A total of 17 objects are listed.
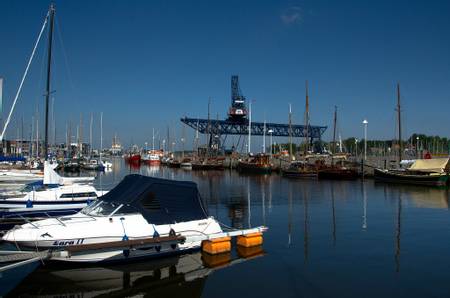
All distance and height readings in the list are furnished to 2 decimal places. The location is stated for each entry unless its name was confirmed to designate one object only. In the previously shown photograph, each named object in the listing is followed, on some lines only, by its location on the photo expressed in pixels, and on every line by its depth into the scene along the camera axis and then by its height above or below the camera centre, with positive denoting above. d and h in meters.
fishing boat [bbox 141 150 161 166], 116.73 -1.81
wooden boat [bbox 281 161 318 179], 58.50 -2.53
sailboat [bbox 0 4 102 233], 18.81 -2.45
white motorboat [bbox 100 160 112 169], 84.19 -2.56
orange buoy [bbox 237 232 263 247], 15.09 -3.35
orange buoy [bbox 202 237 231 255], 13.91 -3.31
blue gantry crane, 116.31 +9.86
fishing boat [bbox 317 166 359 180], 56.22 -2.78
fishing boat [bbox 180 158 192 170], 90.09 -2.40
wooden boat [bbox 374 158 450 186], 43.75 -2.24
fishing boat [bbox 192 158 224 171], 86.12 -2.43
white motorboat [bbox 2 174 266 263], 11.79 -2.42
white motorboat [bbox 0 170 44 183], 31.84 -2.05
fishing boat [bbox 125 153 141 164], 115.11 -1.61
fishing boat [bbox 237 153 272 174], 72.00 -2.05
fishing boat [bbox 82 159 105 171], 78.31 -2.57
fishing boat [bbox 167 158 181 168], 99.41 -2.46
